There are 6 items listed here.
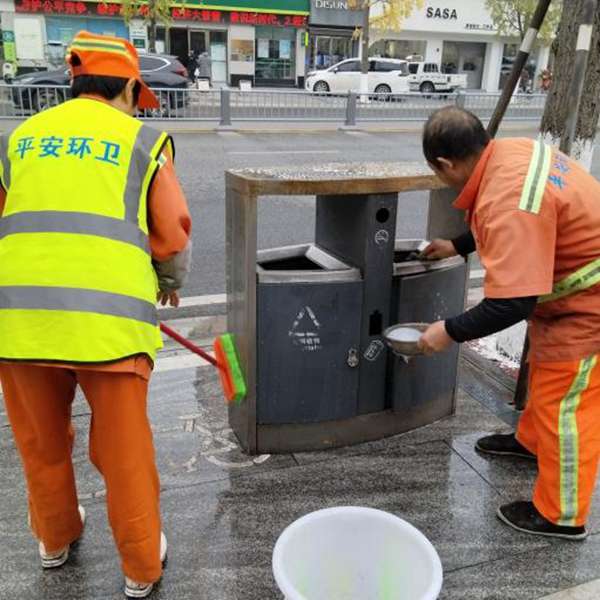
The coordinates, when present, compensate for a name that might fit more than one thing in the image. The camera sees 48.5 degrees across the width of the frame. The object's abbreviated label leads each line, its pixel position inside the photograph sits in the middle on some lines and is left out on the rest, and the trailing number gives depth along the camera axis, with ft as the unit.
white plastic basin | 6.00
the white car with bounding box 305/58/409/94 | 87.51
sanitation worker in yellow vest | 5.83
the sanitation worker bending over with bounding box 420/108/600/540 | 6.79
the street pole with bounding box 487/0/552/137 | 10.36
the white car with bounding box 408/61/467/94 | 99.45
